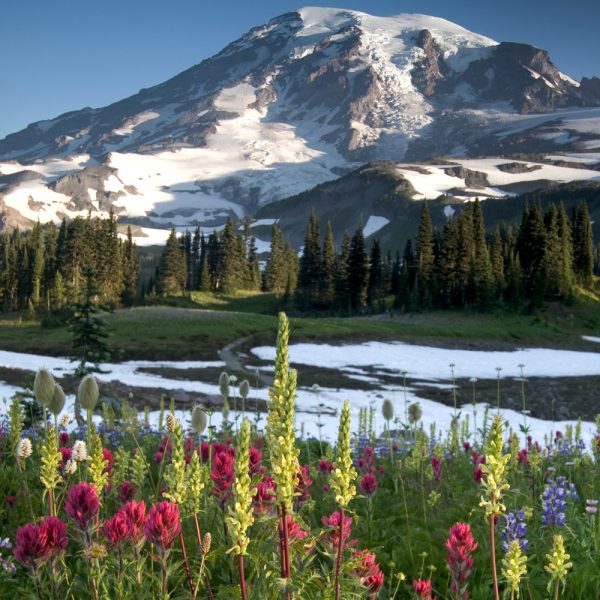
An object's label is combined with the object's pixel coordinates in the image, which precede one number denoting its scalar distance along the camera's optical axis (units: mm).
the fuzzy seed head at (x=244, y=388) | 7809
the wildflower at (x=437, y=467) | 6559
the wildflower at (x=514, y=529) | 3660
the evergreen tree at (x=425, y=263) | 88375
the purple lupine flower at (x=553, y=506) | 4298
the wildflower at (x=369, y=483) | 4826
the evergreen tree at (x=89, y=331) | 18797
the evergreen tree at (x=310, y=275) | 108188
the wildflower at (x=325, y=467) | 6277
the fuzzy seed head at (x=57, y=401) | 4355
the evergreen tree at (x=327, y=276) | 104994
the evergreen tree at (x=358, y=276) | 99938
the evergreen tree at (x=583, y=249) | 95250
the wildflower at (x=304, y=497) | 3881
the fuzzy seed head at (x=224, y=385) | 7234
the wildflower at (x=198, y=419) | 4847
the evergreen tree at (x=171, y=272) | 121750
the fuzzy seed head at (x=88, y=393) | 4551
